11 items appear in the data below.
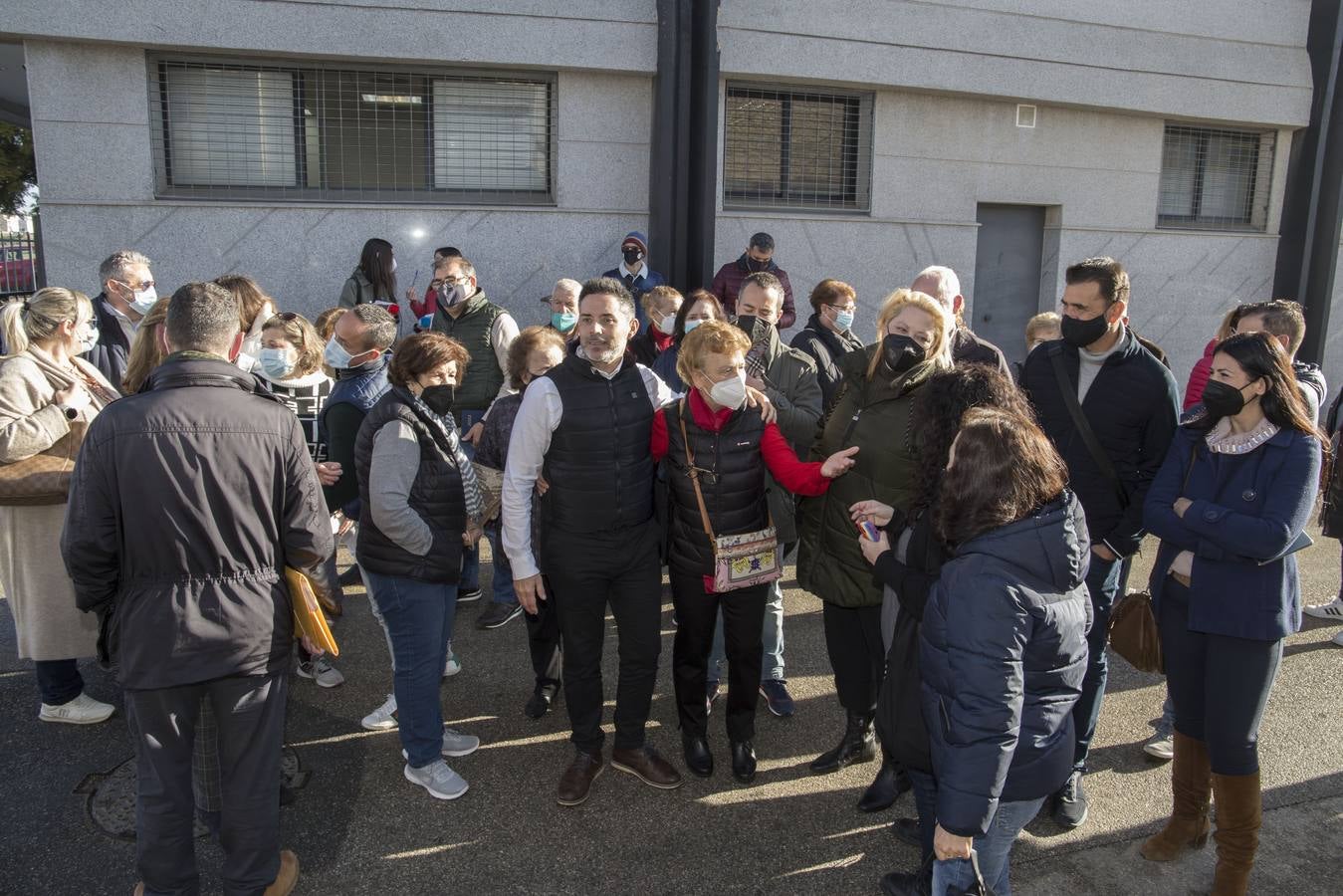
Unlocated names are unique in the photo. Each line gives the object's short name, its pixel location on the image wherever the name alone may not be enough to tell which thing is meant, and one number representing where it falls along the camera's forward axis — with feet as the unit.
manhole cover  11.87
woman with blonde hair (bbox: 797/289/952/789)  12.01
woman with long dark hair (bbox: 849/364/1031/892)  9.29
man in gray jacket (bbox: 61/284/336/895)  9.05
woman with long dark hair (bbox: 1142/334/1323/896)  10.23
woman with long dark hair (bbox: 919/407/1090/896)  7.86
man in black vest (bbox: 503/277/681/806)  12.15
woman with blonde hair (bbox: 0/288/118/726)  13.07
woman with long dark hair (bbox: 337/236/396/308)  25.32
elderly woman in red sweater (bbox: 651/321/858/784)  12.04
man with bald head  13.47
